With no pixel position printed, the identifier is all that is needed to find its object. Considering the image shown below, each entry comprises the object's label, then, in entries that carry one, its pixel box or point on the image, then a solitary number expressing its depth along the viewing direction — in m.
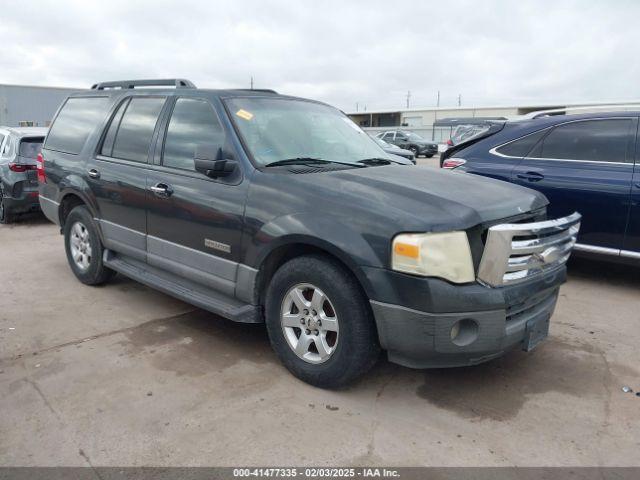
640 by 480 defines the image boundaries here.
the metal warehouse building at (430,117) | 41.83
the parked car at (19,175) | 8.34
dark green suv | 2.83
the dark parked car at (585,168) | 5.11
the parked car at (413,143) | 29.97
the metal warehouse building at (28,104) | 28.86
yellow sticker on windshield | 3.83
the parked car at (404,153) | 10.68
